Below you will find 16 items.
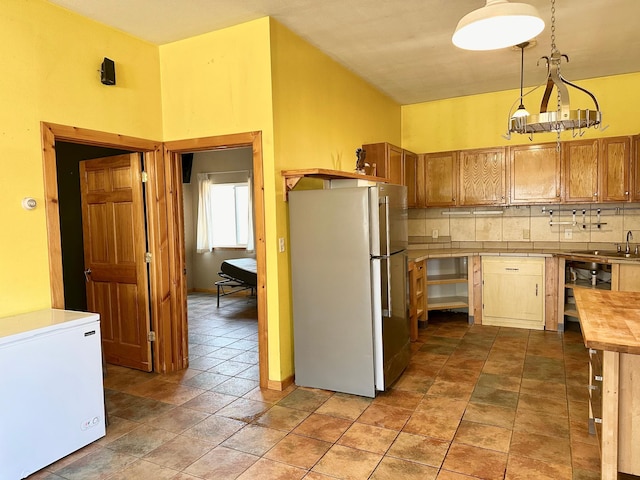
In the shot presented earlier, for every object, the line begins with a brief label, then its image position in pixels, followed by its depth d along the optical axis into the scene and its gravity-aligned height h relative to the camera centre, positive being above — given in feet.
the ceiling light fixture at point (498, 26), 6.06 +2.66
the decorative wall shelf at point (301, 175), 10.94 +1.11
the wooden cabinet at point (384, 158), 15.96 +2.08
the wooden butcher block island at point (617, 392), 6.58 -2.83
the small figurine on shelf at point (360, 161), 14.15 +1.76
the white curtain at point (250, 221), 24.80 -0.07
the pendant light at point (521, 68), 10.10 +4.77
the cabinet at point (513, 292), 16.28 -2.99
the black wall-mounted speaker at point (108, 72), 10.65 +3.66
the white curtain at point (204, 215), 26.09 +0.34
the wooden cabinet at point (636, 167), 15.18 +1.40
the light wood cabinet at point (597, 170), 15.43 +1.38
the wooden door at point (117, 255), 12.67 -0.92
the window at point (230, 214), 25.91 +0.39
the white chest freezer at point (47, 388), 7.57 -2.99
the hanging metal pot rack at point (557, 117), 7.98 +1.72
